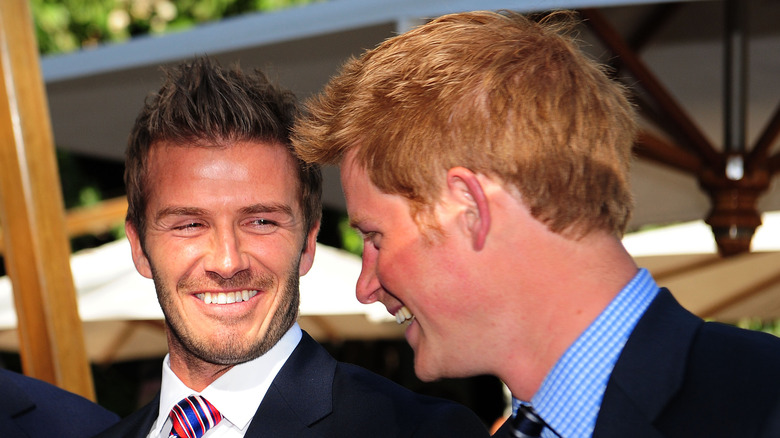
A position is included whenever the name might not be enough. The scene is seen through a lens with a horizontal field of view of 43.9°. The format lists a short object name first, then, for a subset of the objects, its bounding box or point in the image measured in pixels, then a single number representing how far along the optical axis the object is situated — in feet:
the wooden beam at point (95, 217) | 21.86
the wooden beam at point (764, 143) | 13.19
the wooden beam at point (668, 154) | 13.53
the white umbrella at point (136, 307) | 19.35
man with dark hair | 6.65
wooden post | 10.79
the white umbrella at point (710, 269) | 16.66
